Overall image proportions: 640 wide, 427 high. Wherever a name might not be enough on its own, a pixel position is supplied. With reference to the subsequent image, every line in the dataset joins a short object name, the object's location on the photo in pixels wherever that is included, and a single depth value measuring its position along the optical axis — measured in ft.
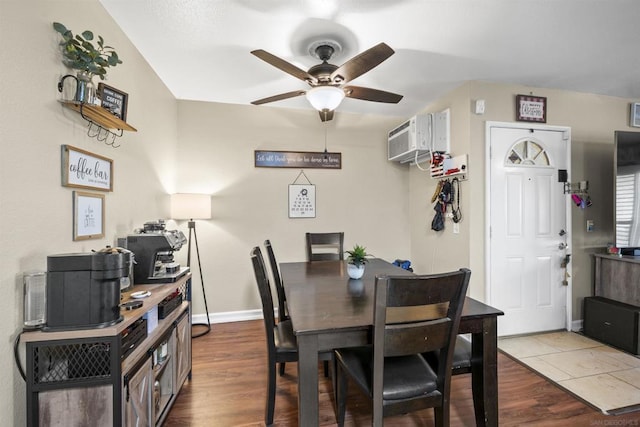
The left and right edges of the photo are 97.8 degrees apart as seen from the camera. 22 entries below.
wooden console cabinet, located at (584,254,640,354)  8.52
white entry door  9.46
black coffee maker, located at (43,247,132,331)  3.78
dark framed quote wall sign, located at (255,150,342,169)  11.63
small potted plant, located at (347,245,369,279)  6.93
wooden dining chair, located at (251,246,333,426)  5.39
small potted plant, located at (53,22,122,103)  4.65
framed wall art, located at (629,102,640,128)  10.80
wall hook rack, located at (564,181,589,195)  9.93
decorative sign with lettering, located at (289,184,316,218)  11.87
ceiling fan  5.73
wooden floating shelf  4.77
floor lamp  9.63
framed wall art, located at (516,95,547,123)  9.66
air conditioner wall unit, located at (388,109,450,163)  10.34
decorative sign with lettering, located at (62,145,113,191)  4.78
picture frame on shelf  5.20
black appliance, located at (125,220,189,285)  6.06
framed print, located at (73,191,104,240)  5.03
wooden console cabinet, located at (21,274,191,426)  3.66
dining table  4.06
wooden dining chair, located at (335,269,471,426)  3.65
